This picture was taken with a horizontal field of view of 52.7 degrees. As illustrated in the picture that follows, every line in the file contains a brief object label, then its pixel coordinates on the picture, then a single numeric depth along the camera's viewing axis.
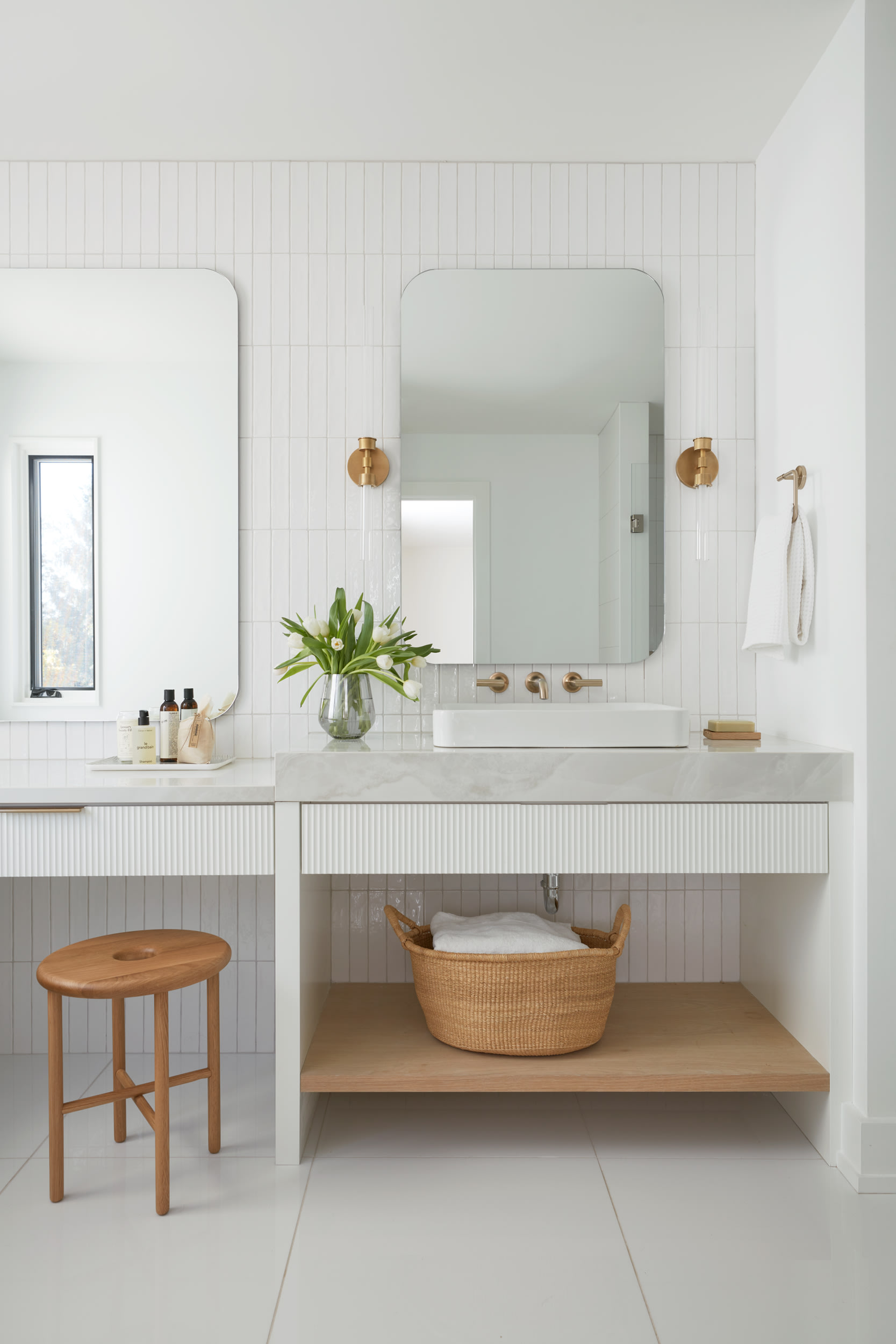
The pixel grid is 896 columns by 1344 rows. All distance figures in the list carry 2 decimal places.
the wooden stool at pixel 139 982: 1.72
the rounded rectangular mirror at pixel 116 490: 2.47
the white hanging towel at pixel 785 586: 2.12
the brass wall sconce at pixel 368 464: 2.46
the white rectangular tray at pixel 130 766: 2.21
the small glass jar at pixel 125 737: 2.30
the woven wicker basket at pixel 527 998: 2.00
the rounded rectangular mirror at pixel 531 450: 2.49
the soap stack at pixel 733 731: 2.13
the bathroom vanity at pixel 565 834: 1.93
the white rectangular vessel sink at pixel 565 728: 1.96
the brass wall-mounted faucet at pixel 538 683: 2.46
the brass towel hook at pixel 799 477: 2.15
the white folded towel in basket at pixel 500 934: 2.05
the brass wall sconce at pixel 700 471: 2.48
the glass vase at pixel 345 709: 2.23
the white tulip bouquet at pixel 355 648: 2.25
